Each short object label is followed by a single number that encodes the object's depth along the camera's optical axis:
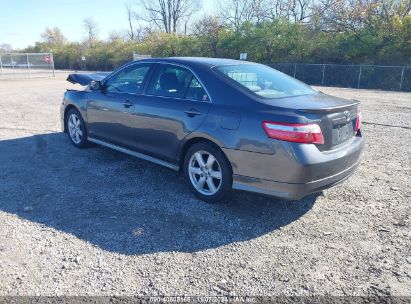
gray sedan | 3.31
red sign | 26.88
